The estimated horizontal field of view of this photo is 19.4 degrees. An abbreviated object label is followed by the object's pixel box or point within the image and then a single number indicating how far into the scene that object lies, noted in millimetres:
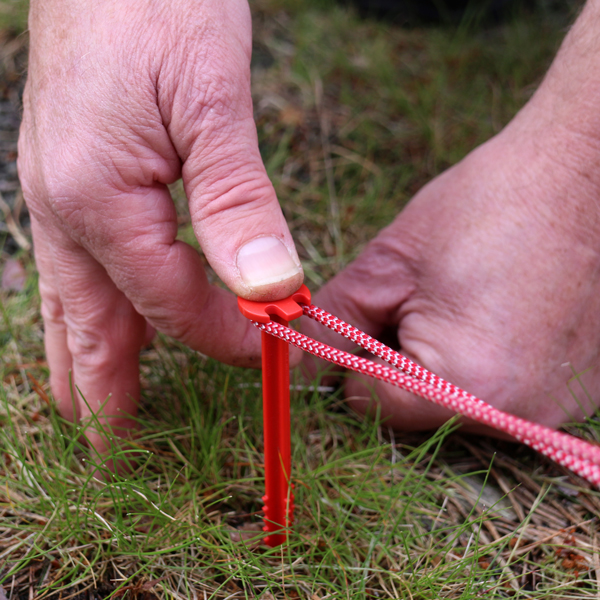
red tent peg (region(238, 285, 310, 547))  490
